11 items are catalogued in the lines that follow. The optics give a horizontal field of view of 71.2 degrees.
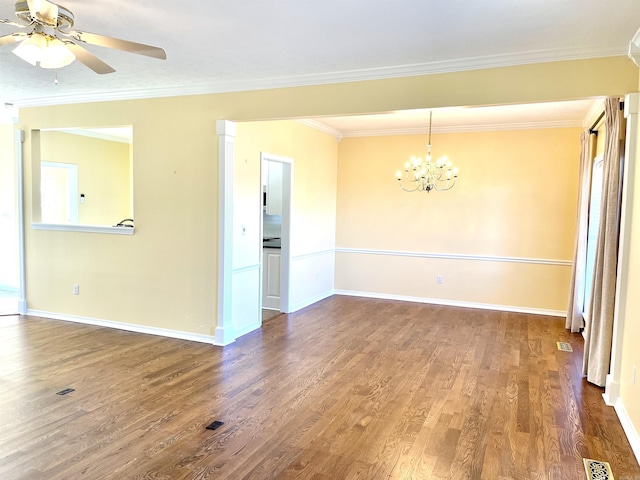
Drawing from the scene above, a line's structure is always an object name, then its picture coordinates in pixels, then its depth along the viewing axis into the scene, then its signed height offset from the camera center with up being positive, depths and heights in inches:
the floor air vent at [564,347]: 183.9 -54.0
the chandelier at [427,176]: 243.8 +22.2
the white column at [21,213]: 217.2 -4.8
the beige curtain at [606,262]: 136.9 -13.4
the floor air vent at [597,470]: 95.2 -54.9
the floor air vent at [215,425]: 114.4 -56.1
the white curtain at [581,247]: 206.8 -13.4
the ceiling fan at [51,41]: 89.8 +35.0
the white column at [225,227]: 177.3 -7.3
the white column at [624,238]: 122.4 -5.2
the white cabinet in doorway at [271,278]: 246.1 -37.6
